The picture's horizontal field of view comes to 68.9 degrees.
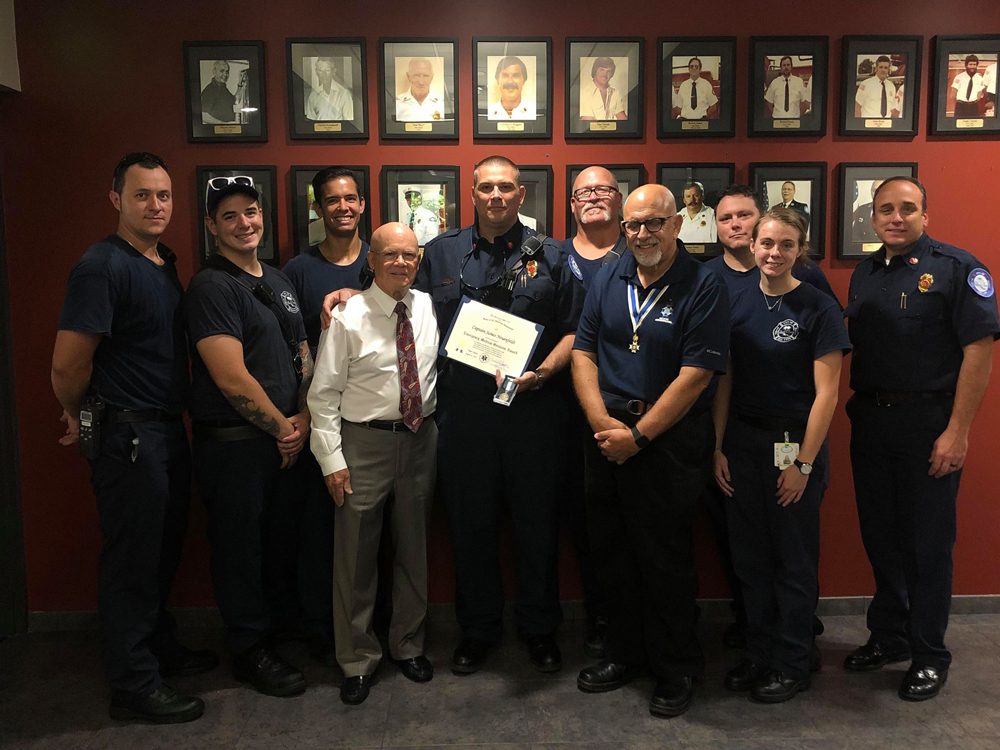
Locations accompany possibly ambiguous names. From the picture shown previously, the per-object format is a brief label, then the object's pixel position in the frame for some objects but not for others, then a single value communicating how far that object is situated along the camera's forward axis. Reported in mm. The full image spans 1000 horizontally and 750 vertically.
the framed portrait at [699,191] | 3520
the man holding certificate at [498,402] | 2934
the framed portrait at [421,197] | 3504
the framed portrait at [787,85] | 3461
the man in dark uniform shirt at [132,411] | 2729
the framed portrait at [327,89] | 3434
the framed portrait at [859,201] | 3523
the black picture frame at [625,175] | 3508
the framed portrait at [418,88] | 3438
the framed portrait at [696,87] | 3457
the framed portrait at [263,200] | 3463
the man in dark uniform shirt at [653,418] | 2648
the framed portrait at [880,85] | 3465
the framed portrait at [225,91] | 3414
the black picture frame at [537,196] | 3508
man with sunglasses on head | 2785
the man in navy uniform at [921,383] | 2844
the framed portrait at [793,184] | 3525
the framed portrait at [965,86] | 3465
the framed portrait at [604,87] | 3455
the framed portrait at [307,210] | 3486
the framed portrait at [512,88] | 3445
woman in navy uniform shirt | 2740
